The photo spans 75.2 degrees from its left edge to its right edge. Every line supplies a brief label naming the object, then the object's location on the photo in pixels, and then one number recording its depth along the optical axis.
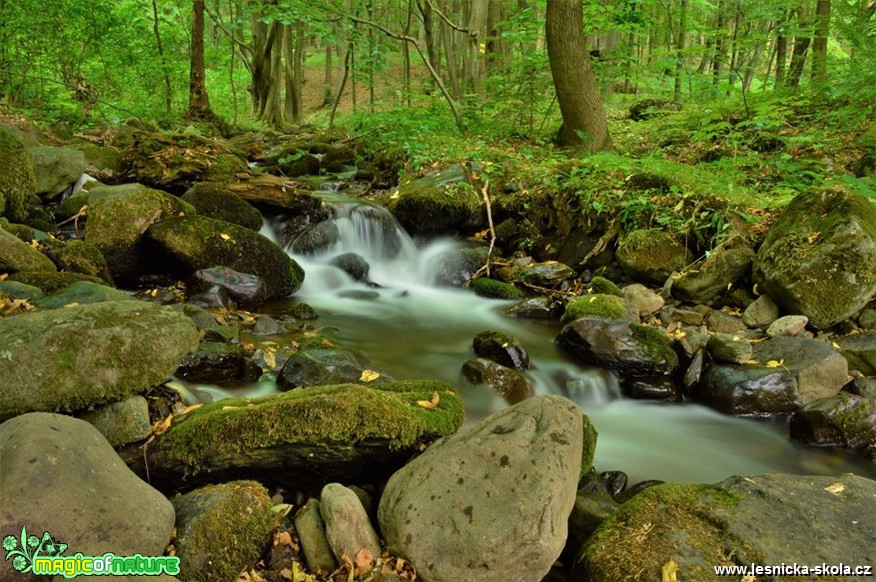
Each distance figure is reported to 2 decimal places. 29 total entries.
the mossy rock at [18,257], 5.05
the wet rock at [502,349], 5.83
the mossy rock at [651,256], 7.36
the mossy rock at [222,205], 7.90
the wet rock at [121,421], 3.18
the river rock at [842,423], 4.65
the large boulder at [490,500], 2.52
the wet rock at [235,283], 6.51
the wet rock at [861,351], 5.38
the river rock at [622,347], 5.70
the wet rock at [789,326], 5.83
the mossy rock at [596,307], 6.43
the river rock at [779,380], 5.10
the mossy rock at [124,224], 6.60
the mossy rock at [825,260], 5.74
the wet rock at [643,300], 6.73
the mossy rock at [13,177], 6.45
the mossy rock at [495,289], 7.96
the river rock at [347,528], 2.65
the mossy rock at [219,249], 6.72
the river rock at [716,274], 6.78
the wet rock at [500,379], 5.32
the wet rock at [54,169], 8.00
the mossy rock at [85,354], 2.99
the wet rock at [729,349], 5.37
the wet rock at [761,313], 6.24
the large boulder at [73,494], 2.23
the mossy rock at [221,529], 2.49
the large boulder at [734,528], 2.65
